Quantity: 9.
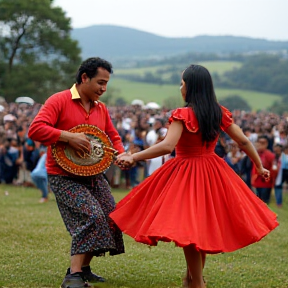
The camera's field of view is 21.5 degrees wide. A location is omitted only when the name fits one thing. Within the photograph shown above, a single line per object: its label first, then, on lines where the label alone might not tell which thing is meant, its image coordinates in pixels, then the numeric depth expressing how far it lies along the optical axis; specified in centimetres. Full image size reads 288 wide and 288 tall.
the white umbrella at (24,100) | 3709
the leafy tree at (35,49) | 4662
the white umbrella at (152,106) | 3938
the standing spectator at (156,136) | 1767
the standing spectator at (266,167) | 1731
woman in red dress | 653
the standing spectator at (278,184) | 1816
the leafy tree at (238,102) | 5664
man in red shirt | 708
